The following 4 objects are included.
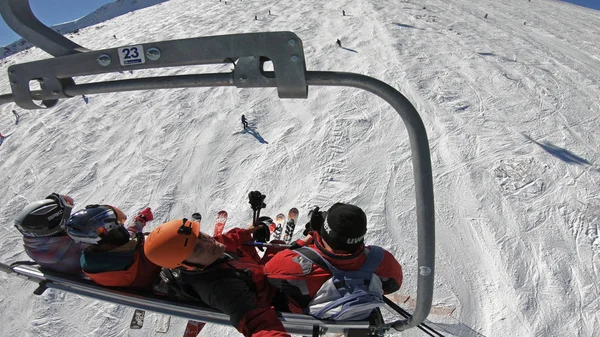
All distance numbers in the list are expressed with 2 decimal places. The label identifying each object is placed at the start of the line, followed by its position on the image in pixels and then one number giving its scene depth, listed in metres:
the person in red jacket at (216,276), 1.94
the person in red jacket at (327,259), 2.10
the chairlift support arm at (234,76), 1.13
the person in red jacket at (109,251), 2.50
